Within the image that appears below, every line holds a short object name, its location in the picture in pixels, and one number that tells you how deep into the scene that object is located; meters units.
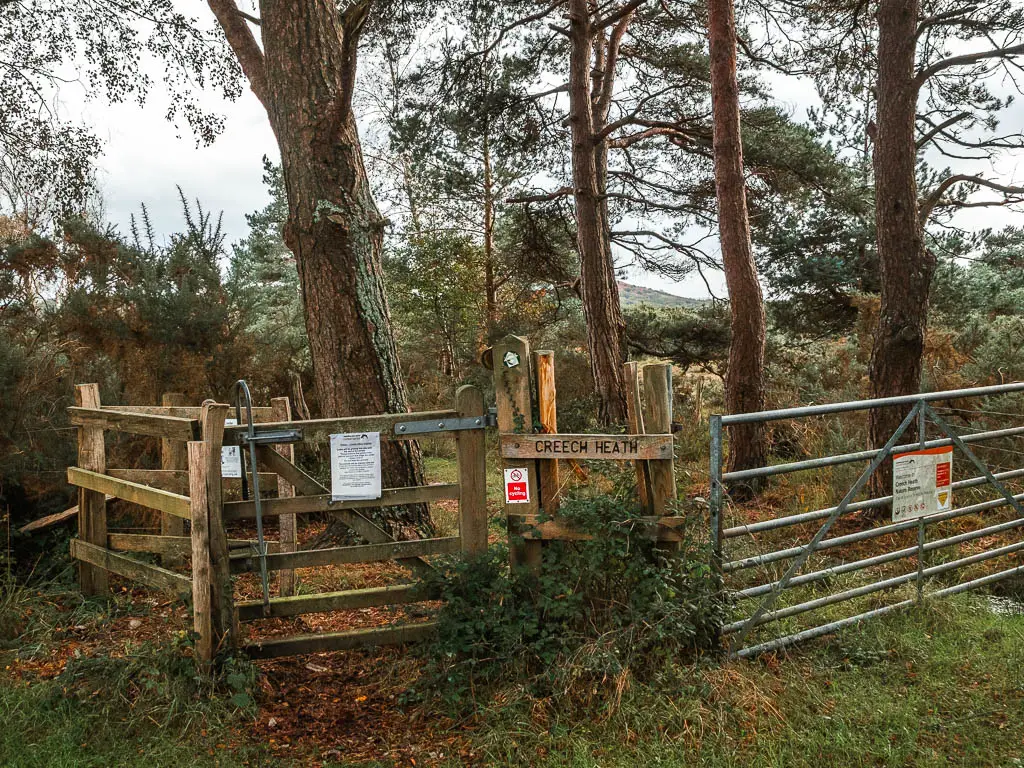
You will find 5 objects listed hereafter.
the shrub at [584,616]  3.88
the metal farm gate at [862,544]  4.30
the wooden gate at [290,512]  4.27
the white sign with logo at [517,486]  4.36
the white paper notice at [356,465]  4.49
